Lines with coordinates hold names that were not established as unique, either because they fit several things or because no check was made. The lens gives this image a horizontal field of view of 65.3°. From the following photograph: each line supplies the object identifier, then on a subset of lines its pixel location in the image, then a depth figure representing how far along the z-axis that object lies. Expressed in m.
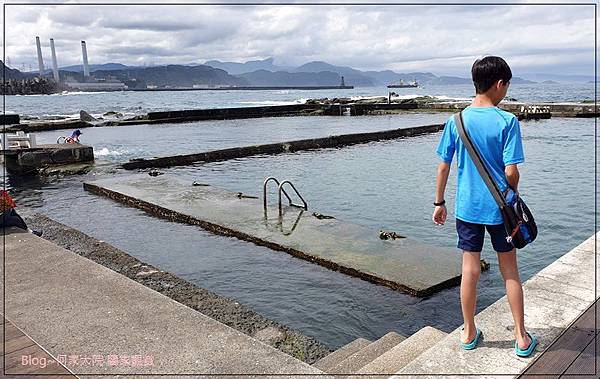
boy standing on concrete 2.59
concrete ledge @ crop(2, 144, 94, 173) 14.01
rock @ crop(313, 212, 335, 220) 7.95
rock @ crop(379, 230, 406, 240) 6.85
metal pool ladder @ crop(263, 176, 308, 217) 8.10
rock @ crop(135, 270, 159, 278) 5.23
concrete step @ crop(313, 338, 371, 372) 3.38
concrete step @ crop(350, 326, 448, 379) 2.99
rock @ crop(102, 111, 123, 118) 40.71
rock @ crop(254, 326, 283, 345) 3.89
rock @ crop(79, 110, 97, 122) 33.66
